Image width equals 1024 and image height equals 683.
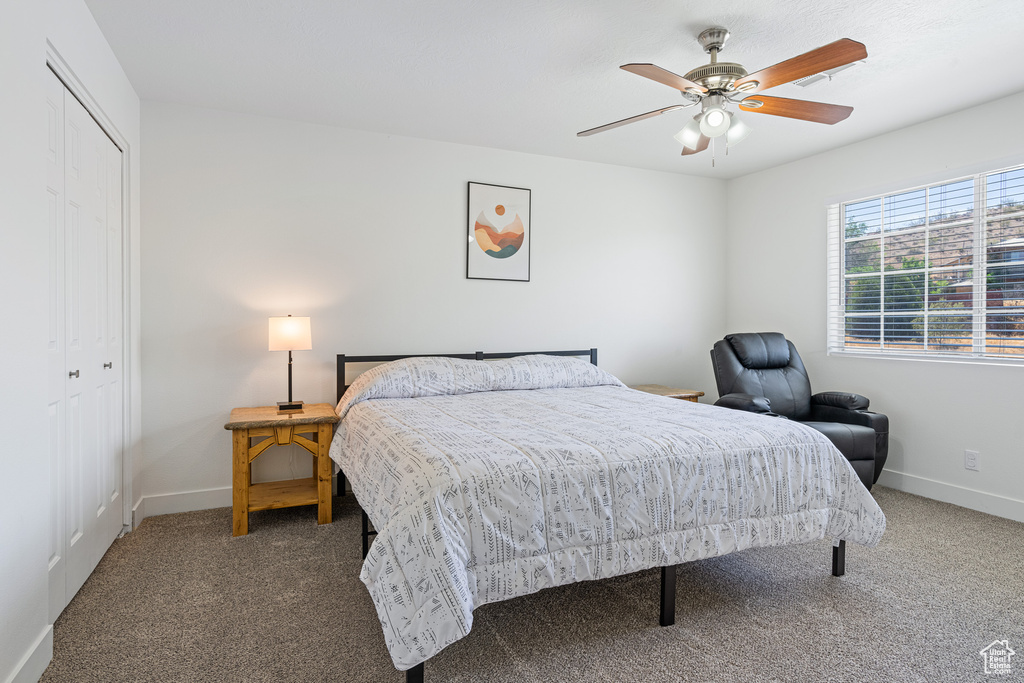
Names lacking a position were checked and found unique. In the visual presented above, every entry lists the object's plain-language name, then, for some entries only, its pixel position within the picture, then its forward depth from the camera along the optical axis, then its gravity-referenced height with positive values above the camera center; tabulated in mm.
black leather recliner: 3541 -428
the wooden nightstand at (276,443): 3000 -720
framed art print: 4148 +743
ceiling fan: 2180 +1052
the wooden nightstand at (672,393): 4289 -499
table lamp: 3254 -52
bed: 1561 -590
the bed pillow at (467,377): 3316 -324
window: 3303 +421
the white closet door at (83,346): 2098 -99
